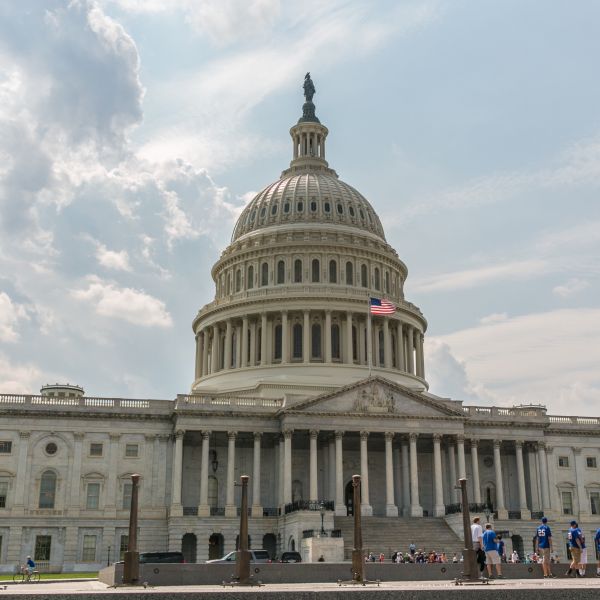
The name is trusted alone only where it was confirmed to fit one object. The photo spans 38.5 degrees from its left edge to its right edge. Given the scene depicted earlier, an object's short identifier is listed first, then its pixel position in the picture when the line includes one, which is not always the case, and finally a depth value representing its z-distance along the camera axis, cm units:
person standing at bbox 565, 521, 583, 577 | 3241
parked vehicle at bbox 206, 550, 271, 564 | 5055
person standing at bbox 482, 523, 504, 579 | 3409
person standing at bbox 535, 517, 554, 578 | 3388
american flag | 8581
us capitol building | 7338
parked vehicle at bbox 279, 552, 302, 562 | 5612
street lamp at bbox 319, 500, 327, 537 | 6555
